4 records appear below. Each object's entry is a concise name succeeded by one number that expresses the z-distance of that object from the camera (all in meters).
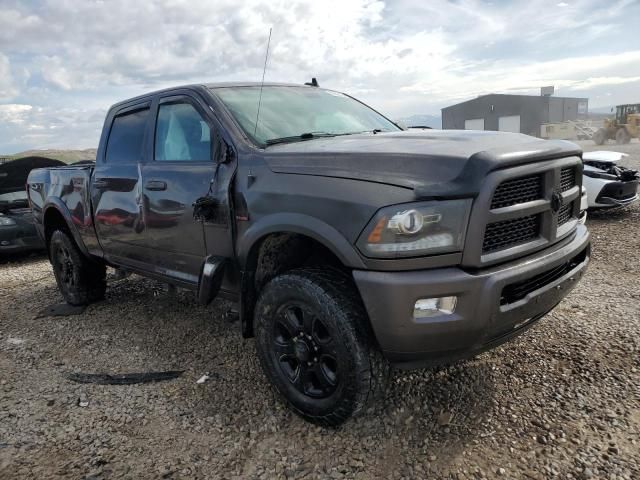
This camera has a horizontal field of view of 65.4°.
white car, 7.46
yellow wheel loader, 27.77
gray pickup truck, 2.21
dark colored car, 7.99
